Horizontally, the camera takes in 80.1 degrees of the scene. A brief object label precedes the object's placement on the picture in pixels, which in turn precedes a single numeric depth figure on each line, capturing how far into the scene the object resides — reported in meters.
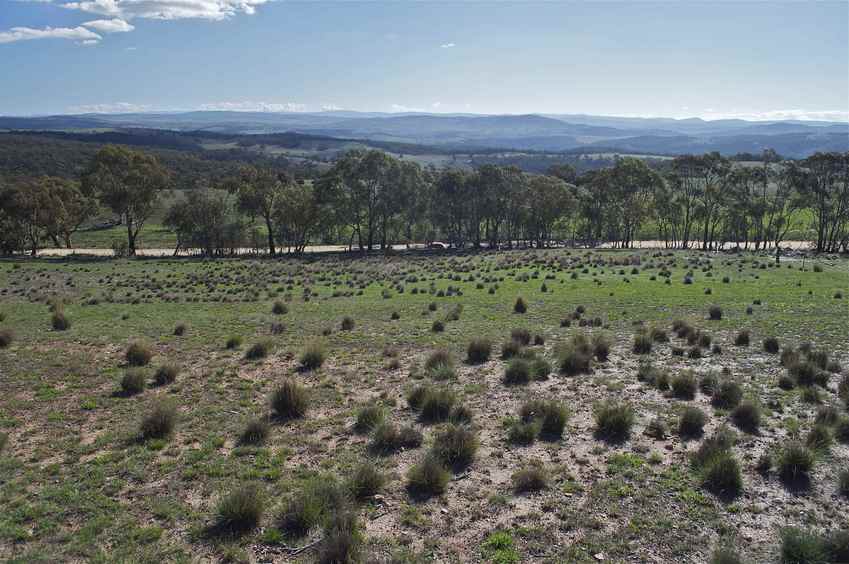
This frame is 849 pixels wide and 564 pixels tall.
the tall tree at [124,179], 62.00
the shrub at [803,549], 6.43
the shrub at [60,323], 19.95
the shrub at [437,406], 11.28
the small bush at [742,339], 16.88
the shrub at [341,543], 6.52
